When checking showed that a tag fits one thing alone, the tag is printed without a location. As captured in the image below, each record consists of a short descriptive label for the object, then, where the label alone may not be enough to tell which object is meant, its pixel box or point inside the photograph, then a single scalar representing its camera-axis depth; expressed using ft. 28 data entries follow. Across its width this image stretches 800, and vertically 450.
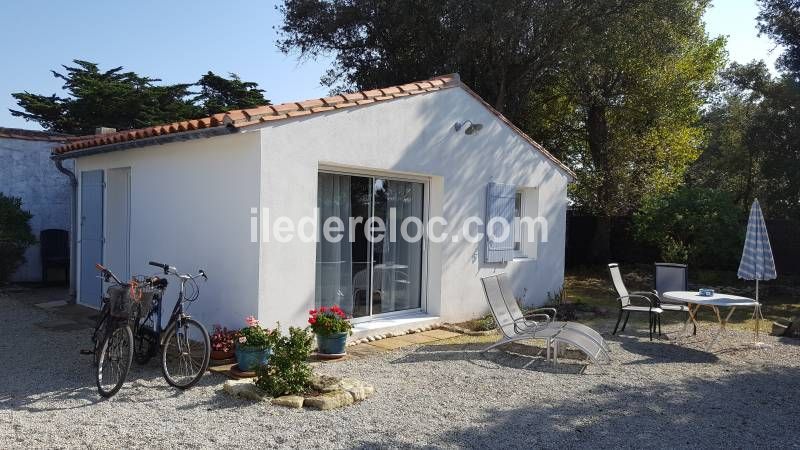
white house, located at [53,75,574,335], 23.49
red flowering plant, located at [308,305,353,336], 23.57
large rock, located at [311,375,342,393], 18.84
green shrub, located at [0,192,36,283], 38.68
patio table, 27.96
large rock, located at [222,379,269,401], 18.28
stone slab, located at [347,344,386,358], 25.14
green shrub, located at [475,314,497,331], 31.14
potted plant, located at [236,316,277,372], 20.53
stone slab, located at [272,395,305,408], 17.72
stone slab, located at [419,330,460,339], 29.31
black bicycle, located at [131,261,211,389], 19.52
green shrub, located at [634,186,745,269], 50.11
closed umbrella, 30.27
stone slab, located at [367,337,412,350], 26.81
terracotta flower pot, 21.99
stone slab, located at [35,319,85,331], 28.91
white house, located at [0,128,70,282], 42.24
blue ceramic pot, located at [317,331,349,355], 23.76
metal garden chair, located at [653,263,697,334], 33.35
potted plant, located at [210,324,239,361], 22.02
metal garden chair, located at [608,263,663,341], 29.81
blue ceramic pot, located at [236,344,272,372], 20.53
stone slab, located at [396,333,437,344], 28.13
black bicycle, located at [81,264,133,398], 18.39
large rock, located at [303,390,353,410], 17.78
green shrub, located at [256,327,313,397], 18.58
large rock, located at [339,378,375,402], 18.70
